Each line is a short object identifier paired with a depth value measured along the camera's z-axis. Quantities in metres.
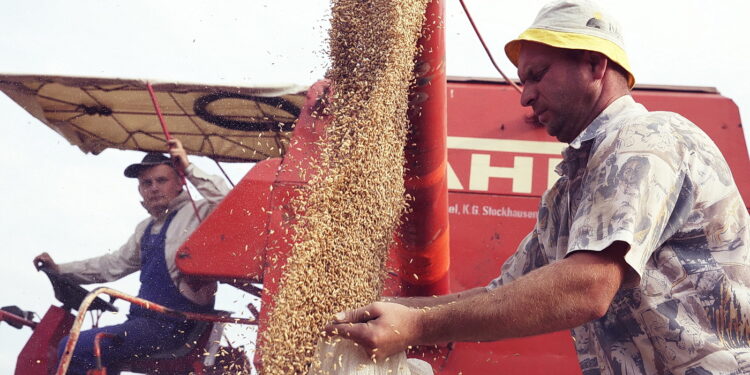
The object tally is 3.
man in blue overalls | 4.02
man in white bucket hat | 1.52
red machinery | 2.56
